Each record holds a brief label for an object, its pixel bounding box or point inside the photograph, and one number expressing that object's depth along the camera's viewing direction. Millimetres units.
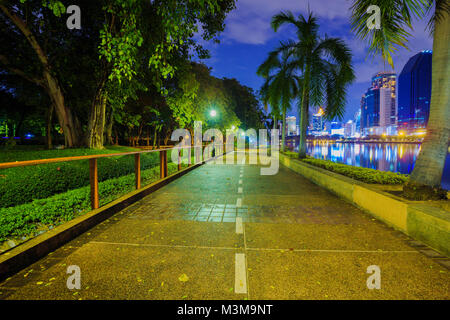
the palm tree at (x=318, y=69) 13727
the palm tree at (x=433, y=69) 5074
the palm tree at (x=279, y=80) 17031
